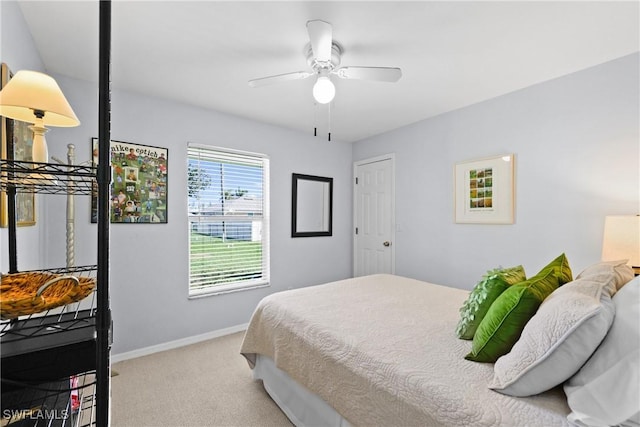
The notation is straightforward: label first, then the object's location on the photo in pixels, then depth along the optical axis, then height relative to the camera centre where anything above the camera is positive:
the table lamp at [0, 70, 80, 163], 0.97 +0.38
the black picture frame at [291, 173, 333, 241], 4.11 +0.12
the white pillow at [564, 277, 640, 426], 0.87 -0.52
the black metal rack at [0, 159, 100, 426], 0.71 -0.36
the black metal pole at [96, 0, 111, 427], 0.68 -0.05
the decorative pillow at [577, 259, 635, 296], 1.37 -0.28
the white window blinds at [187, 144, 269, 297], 3.33 -0.07
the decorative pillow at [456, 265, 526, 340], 1.50 -0.44
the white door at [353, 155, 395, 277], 4.19 -0.03
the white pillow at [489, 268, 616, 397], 1.00 -0.45
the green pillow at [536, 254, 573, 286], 1.53 -0.29
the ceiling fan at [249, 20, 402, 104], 1.94 +0.97
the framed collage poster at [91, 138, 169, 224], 2.81 +0.30
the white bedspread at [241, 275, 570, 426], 1.07 -0.67
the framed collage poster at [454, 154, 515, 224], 2.96 +0.25
